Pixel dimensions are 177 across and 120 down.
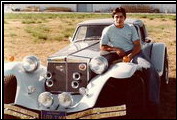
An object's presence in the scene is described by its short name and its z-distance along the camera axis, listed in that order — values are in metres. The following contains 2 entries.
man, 3.52
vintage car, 3.11
